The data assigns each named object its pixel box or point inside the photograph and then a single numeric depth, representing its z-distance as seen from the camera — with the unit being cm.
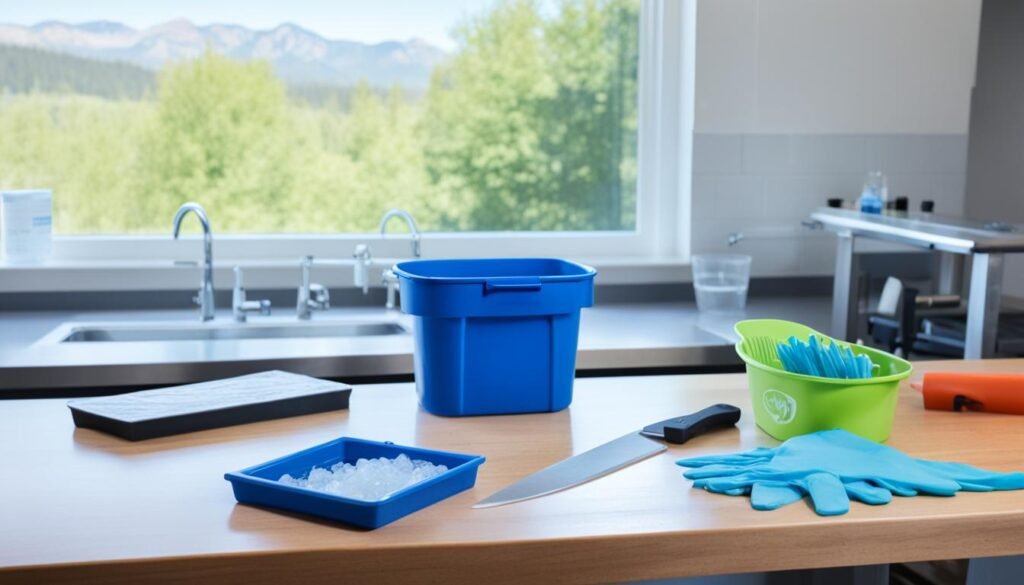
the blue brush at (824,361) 149
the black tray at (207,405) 152
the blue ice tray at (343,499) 119
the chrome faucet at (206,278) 291
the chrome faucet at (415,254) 305
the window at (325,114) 320
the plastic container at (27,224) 302
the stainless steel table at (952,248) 230
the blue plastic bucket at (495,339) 160
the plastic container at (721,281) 310
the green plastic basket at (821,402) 147
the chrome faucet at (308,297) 298
